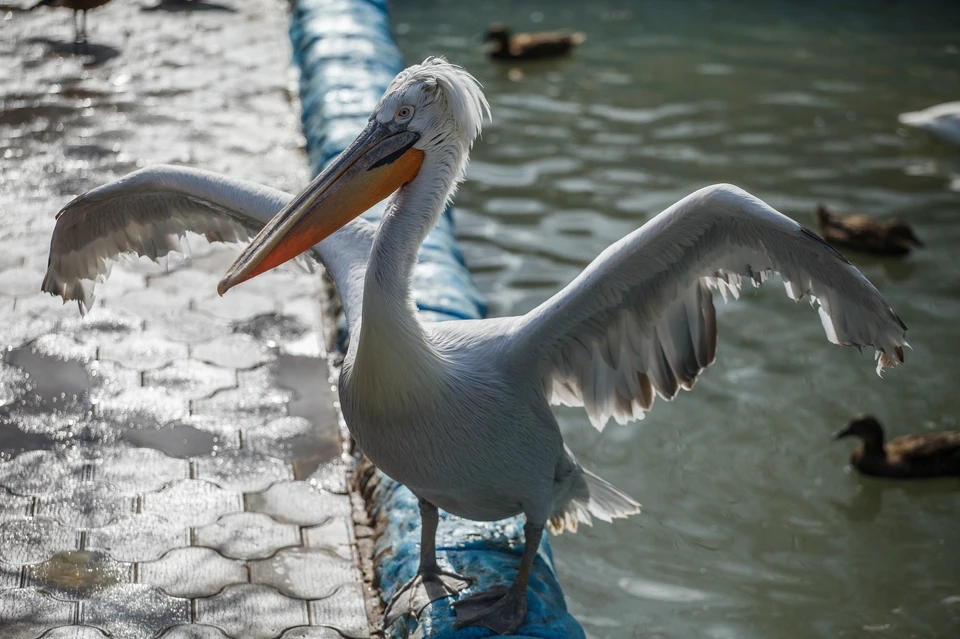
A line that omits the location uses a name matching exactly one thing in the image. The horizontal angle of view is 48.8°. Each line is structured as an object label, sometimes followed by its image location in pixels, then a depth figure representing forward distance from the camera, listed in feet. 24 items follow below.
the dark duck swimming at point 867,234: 18.95
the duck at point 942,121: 22.48
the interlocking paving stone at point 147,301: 14.73
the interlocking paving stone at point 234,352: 13.78
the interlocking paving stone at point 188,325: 14.23
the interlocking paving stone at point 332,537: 10.82
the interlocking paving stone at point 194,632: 9.43
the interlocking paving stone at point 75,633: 9.23
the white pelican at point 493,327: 8.33
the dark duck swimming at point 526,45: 27.66
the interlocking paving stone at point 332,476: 11.74
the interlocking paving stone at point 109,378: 12.93
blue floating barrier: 9.59
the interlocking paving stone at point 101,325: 14.02
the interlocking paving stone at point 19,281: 14.67
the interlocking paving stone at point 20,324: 13.70
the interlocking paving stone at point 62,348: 13.52
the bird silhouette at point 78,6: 23.80
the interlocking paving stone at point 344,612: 9.81
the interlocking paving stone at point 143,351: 13.61
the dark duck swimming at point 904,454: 14.21
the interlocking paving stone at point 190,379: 13.15
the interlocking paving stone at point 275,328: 14.43
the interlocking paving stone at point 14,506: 10.66
